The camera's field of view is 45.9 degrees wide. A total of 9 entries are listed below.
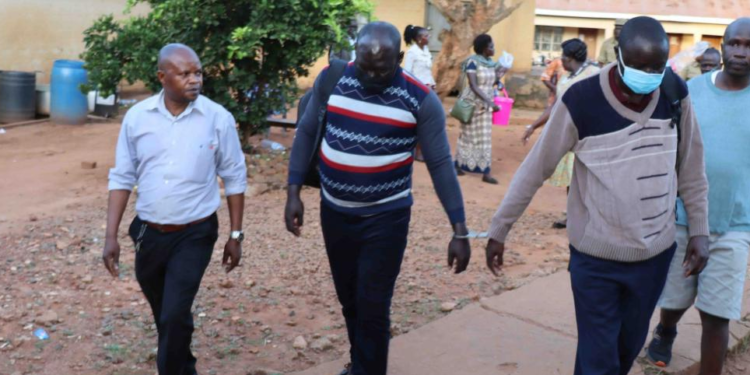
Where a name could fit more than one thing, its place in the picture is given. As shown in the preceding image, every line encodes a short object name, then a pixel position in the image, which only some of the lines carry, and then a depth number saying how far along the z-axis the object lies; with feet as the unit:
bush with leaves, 26.25
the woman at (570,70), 25.45
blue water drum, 37.99
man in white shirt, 12.09
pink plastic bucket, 37.47
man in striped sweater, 11.94
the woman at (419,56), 33.88
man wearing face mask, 10.62
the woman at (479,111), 31.96
